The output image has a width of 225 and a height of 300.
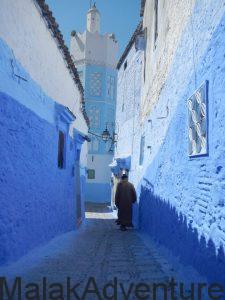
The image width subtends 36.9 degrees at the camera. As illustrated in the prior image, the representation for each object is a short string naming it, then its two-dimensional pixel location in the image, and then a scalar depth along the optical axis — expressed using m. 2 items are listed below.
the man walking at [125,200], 10.43
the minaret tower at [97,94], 25.78
